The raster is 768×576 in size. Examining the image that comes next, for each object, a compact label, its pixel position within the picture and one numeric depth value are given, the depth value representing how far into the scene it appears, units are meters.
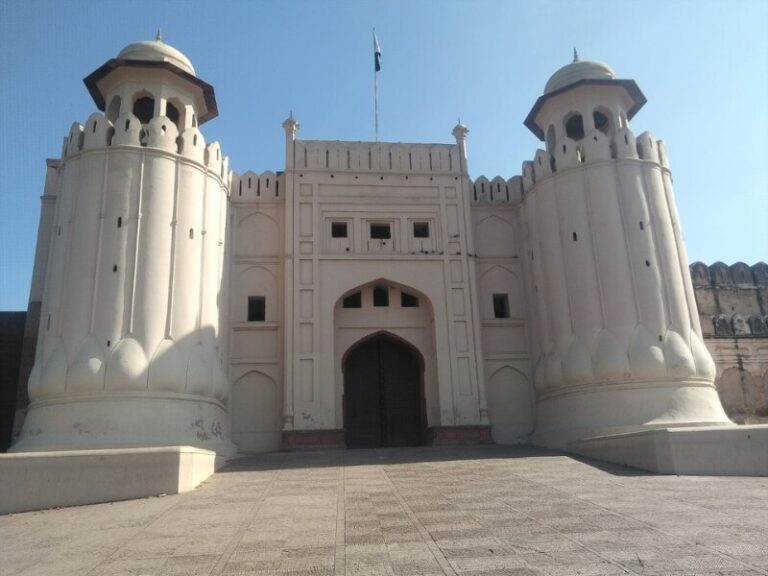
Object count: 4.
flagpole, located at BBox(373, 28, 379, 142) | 21.86
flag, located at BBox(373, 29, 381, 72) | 23.17
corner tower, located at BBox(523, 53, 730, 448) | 14.77
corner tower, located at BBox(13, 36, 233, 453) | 13.01
